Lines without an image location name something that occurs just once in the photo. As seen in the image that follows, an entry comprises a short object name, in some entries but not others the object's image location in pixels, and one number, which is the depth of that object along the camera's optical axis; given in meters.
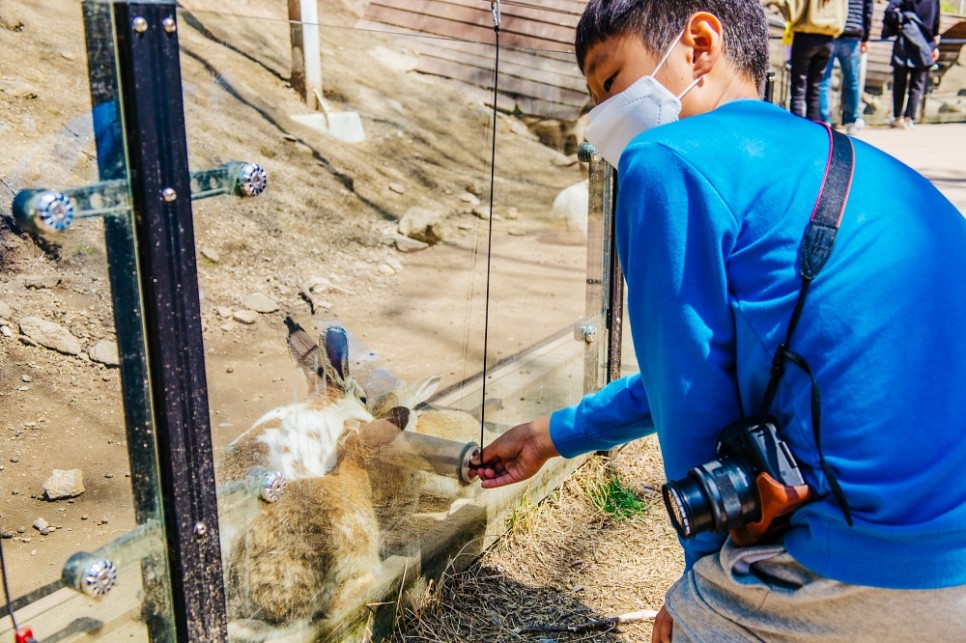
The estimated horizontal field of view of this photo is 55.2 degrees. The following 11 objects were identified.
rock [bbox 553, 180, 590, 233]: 3.02
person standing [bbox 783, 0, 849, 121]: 7.24
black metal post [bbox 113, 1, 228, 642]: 1.23
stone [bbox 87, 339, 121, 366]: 1.74
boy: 1.16
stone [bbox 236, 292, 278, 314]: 2.16
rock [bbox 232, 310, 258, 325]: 2.10
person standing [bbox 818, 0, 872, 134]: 7.90
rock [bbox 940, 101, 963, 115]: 12.35
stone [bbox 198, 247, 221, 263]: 1.64
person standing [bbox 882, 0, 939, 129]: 9.90
